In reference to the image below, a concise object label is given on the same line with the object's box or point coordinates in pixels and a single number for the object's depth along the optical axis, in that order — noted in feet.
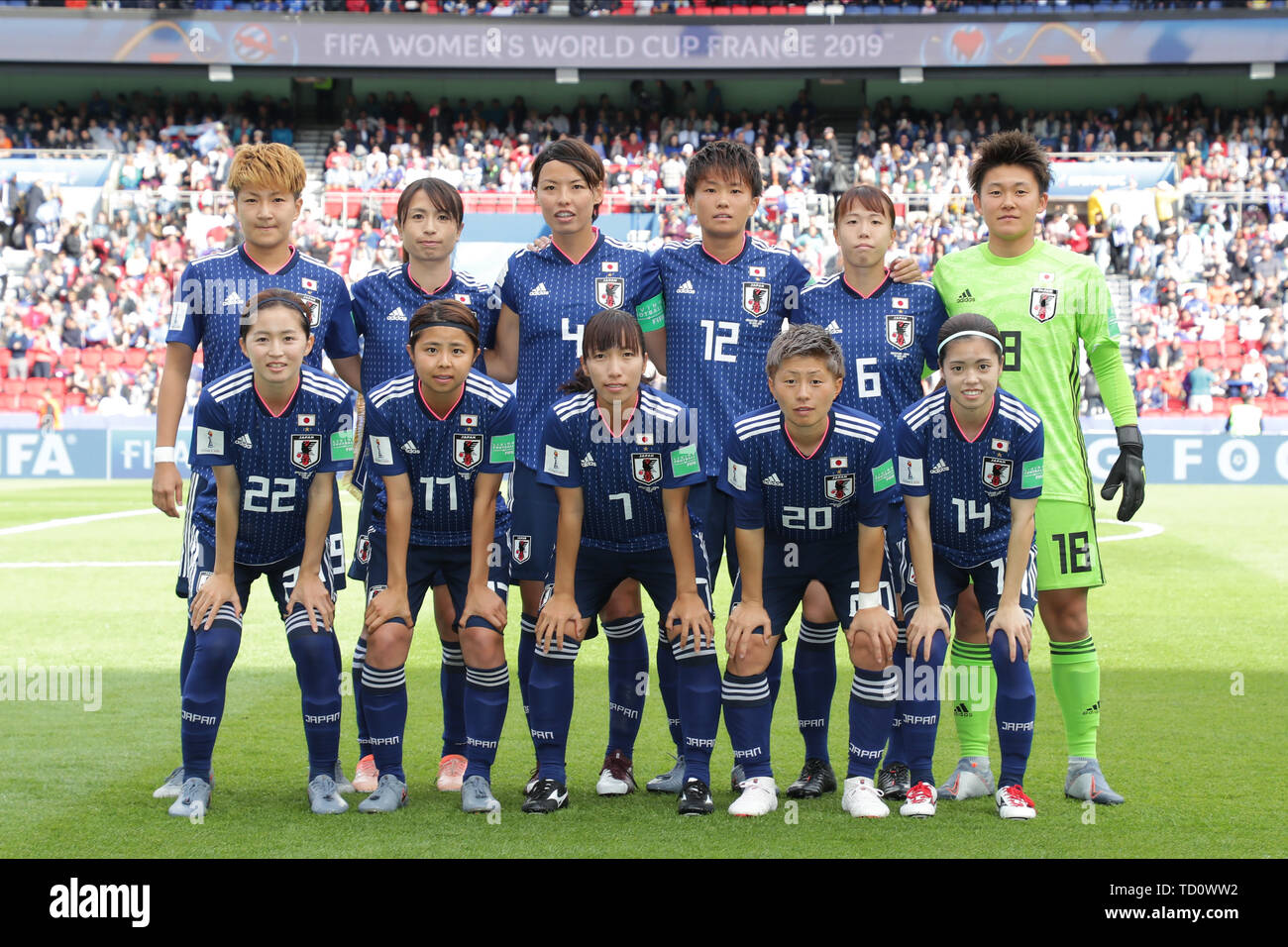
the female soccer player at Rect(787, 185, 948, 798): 16.83
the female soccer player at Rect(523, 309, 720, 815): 15.75
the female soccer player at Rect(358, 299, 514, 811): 15.97
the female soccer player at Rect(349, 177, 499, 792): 17.31
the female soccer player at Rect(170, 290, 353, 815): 15.76
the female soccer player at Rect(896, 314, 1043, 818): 15.58
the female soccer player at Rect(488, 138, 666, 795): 17.26
